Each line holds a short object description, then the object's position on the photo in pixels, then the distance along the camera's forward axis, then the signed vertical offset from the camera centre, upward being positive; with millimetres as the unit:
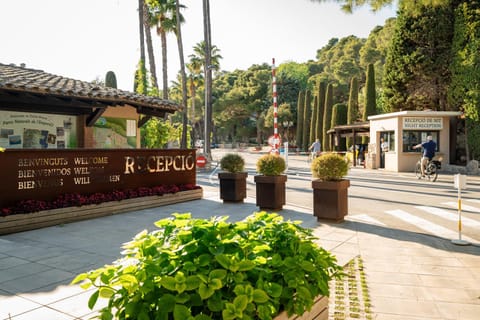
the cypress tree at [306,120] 47531 +3567
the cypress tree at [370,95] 33750 +4656
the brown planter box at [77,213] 7266 -1289
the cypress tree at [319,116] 42406 +3659
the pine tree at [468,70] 20984 +4317
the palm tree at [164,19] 29697 +10595
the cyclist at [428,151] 16609 -158
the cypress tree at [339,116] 38625 +3292
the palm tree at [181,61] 24325 +6177
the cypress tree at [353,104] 36938 +4270
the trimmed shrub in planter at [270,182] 9141 -749
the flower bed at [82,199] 7547 -1031
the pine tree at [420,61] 24062 +5681
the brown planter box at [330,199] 7754 -1018
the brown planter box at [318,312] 2369 -1045
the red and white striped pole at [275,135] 16031 +655
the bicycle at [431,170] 16719 -986
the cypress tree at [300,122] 50000 +3580
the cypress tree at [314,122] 43631 +3116
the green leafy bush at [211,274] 1794 -621
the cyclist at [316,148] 24859 +86
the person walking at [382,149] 23366 -51
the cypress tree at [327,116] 40688 +3480
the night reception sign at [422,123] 21500 +1365
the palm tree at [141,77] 20938 +4131
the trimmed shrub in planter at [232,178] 10531 -748
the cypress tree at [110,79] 49438 +9481
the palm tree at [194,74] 45562 +9615
